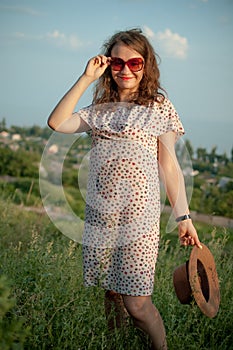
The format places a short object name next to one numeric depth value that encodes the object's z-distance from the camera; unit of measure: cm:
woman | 259
